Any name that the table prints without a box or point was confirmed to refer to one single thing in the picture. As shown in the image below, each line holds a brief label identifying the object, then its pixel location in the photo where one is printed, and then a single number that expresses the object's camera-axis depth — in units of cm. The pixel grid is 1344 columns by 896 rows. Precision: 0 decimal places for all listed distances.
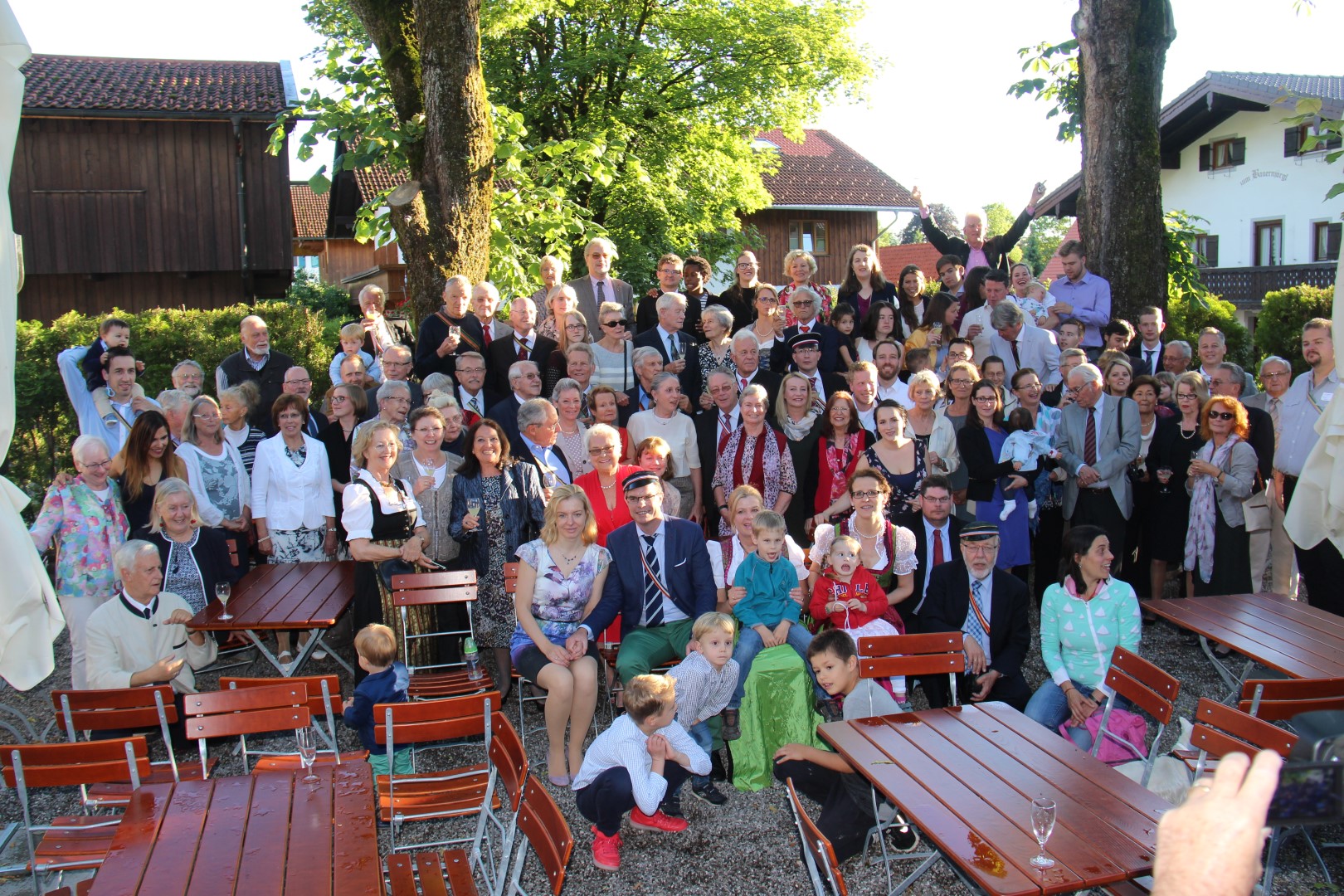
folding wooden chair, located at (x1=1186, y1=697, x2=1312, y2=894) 388
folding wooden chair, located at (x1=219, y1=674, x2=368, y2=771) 458
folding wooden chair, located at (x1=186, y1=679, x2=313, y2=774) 438
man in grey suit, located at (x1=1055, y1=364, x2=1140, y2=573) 739
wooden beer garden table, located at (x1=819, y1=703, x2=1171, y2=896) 326
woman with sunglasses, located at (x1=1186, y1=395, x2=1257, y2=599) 707
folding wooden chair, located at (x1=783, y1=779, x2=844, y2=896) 330
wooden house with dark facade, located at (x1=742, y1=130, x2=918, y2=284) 3762
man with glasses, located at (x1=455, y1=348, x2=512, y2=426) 749
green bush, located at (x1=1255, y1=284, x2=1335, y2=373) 1736
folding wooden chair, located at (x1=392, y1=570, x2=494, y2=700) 583
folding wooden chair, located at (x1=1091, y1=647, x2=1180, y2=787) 440
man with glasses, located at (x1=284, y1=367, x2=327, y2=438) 760
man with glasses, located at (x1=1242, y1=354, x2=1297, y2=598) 720
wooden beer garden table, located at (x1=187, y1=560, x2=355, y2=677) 552
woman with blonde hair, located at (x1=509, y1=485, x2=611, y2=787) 530
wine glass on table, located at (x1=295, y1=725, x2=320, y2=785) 400
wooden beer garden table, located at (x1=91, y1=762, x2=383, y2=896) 325
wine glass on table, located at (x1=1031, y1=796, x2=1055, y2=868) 322
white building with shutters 2530
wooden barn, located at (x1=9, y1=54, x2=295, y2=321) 2073
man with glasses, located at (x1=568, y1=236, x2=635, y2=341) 875
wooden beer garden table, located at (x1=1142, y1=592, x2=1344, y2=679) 511
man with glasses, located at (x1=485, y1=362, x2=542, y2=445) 702
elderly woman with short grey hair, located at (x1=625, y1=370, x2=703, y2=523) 705
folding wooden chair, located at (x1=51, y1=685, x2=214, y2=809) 446
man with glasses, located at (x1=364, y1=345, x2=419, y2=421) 750
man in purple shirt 937
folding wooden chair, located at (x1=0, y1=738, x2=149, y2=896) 390
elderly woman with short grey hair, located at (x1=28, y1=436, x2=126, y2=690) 596
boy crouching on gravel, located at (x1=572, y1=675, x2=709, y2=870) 448
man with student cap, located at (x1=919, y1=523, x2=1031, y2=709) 551
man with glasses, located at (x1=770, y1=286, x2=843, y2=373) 825
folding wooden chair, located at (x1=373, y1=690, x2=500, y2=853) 426
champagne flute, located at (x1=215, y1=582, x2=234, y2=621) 562
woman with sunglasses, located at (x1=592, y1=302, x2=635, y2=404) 790
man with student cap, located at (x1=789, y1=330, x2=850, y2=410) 773
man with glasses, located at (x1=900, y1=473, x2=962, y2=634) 625
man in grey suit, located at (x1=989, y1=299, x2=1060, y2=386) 842
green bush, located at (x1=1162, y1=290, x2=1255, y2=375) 1780
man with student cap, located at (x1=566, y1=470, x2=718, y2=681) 568
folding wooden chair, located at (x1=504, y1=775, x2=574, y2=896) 329
